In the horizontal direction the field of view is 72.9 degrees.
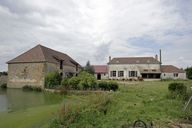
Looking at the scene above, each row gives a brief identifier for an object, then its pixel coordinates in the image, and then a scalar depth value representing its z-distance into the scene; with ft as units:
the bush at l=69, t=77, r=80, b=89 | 48.42
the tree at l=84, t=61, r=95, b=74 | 95.07
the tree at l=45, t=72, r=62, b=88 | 55.93
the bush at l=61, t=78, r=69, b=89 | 49.52
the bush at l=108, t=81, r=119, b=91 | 45.38
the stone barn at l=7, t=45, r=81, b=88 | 61.61
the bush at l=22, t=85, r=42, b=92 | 55.58
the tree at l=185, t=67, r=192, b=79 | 100.06
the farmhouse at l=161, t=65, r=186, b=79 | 93.21
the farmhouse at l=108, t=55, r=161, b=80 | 91.04
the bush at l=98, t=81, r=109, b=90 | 45.74
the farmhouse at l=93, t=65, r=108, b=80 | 98.30
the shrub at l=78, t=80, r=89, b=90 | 47.22
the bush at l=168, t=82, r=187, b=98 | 30.13
